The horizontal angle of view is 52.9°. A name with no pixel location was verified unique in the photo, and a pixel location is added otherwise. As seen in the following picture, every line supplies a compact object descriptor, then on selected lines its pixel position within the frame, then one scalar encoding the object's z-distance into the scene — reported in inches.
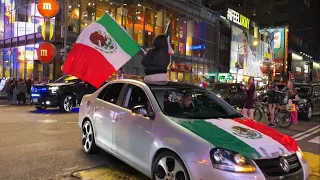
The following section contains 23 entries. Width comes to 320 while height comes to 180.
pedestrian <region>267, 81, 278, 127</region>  478.7
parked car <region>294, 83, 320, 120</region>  598.9
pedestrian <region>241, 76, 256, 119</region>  446.6
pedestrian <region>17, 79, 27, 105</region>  735.7
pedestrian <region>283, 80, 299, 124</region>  503.5
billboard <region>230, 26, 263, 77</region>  1831.9
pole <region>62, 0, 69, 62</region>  785.5
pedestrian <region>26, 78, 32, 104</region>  813.5
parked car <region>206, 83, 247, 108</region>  677.3
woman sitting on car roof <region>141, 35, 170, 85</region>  276.4
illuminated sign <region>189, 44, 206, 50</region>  1466.5
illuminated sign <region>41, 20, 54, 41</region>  912.9
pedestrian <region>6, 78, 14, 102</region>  803.4
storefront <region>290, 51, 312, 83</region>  2684.5
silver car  143.6
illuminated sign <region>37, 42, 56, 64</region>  800.3
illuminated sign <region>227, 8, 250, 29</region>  1840.7
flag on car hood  147.3
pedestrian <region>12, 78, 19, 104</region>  753.0
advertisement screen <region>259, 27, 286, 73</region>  2372.0
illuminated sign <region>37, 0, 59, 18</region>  732.0
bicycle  473.1
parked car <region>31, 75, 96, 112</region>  567.2
